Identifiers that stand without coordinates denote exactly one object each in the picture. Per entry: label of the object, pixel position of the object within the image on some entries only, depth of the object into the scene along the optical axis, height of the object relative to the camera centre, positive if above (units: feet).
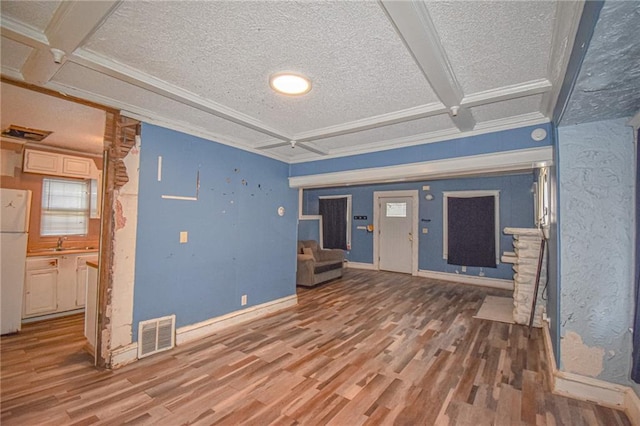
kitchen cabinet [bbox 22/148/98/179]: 12.20 +2.32
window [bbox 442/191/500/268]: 19.59 -0.44
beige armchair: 18.51 -3.19
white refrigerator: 10.26 -1.59
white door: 23.29 -1.17
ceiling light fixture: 6.41 +3.30
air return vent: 8.77 -3.93
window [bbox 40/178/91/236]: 13.32 +0.36
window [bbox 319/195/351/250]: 26.30 -0.17
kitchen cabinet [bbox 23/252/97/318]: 11.40 -3.04
